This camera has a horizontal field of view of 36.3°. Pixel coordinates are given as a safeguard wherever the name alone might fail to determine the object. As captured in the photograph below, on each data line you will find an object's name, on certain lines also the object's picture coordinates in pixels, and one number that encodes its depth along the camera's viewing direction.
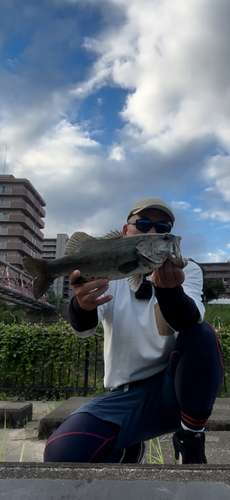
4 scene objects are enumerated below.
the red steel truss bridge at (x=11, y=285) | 19.89
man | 1.93
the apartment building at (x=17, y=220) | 59.44
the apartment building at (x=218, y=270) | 83.63
